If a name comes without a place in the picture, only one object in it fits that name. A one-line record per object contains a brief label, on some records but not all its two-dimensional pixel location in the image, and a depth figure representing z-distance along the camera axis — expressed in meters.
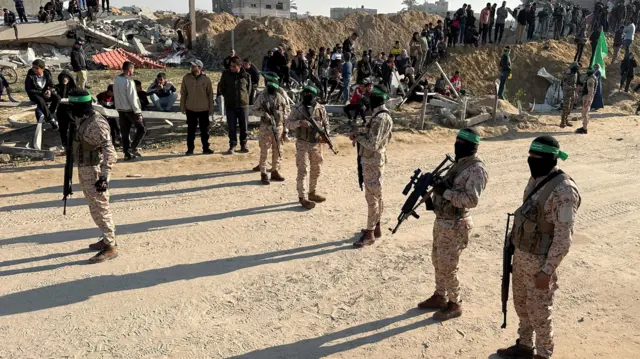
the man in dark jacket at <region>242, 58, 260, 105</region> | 12.18
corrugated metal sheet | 20.64
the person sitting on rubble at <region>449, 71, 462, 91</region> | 15.46
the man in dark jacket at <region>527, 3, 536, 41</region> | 22.21
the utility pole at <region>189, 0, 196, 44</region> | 22.80
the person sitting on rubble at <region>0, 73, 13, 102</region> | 13.49
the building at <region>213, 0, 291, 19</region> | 47.41
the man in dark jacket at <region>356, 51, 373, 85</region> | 15.25
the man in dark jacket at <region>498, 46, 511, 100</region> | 16.36
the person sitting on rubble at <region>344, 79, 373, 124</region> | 12.09
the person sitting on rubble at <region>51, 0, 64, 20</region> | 27.05
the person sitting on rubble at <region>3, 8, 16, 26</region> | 25.25
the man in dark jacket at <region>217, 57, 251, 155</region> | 9.37
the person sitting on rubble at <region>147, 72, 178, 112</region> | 11.38
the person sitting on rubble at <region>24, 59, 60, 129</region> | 10.49
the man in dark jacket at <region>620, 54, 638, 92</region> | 19.02
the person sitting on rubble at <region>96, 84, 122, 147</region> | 9.95
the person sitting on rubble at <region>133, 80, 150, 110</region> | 10.91
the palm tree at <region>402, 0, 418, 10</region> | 75.79
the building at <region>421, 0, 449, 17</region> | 66.78
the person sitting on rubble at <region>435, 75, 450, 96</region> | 14.99
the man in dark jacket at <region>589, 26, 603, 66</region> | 19.45
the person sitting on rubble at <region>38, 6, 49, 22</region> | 25.94
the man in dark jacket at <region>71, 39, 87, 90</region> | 13.95
